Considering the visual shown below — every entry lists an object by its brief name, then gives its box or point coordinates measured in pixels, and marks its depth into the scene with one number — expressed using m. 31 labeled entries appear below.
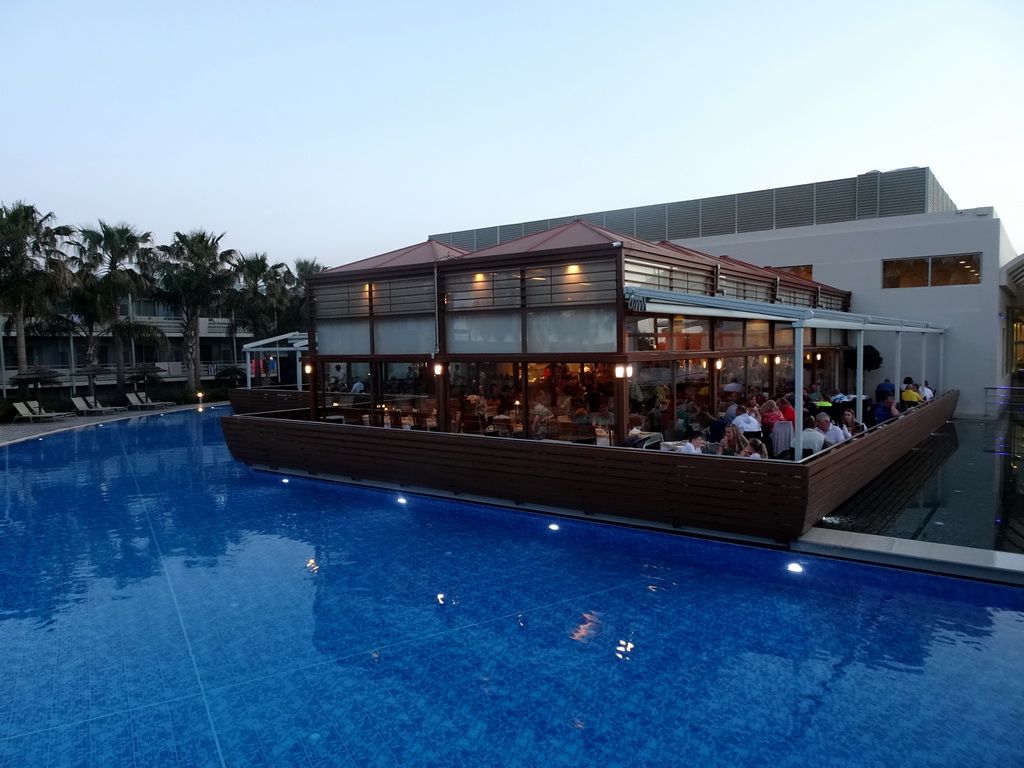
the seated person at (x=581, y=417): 11.18
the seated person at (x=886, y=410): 13.40
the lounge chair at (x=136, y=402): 27.12
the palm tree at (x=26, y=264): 21.62
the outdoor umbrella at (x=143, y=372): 29.65
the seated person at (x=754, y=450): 8.49
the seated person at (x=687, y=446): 8.89
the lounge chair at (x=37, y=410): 23.53
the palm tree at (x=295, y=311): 33.75
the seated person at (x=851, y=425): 10.98
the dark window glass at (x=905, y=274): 21.36
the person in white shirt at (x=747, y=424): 10.22
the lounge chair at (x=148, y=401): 27.67
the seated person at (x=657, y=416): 11.82
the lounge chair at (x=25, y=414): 23.09
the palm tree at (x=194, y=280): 28.08
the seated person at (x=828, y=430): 10.05
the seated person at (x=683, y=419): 12.23
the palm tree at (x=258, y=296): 30.27
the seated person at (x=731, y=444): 8.96
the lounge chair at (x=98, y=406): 25.74
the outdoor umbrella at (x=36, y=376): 23.39
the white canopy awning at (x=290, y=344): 22.88
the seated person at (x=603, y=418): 10.83
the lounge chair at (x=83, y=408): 25.45
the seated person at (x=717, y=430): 10.65
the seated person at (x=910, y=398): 16.06
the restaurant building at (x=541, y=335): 10.66
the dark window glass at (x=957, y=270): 20.56
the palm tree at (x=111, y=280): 24.94
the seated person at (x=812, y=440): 9.24
